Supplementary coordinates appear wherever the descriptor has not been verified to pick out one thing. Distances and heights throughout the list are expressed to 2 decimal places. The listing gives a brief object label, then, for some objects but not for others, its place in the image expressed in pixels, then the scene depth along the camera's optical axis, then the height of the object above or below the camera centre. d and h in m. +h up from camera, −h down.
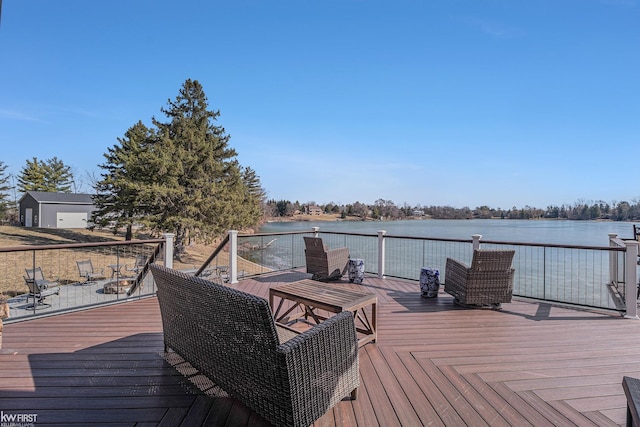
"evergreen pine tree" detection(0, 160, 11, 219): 28.69 +2.01
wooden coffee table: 2.85 -0.83
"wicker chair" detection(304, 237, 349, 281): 5.70 -0.88
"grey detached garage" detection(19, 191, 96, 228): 26.17 -0.05
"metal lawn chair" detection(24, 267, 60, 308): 7.76 -2.14
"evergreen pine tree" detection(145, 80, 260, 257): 15.07 +1.89
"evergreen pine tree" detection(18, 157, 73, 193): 32.31 +3.54
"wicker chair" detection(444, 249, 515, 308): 4.19 -0.85
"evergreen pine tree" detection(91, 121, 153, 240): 14.98 +1.40
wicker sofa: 1.55 -0.81
